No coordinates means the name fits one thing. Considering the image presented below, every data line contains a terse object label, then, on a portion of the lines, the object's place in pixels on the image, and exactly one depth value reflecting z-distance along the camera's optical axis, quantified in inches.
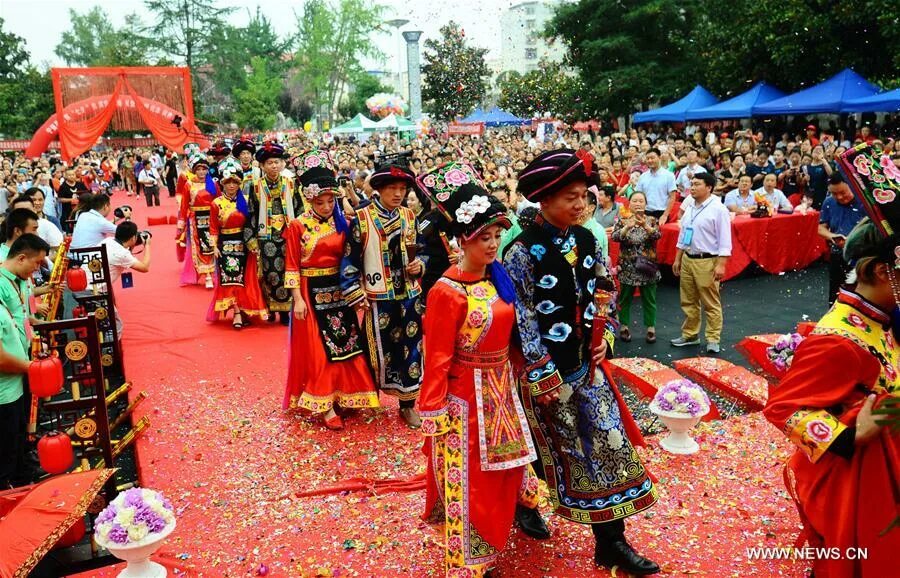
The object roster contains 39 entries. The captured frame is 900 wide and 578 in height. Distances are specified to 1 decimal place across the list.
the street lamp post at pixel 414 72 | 1095.6
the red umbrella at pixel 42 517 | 119.4
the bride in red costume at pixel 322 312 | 197.9
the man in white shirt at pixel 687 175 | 464.8
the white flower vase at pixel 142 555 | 126.6
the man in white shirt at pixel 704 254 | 258.4
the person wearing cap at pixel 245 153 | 330.6
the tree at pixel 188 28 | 1717.5
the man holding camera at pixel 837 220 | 249.3
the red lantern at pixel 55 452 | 143.0
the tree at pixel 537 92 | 1228.5
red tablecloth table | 371.6
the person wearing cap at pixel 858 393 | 96.3
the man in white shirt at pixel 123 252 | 254.7
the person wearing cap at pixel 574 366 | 120.9
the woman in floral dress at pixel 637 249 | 272.2
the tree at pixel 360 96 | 2064.1
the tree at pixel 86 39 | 2384.4
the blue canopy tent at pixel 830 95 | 603.8
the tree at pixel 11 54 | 1620.3
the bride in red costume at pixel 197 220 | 362.6
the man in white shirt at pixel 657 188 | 400.2
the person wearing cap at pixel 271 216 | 289.4
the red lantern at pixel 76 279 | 205.9
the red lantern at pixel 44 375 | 146.3
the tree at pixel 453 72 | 1378.0
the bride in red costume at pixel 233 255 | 307.3
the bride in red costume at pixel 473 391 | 117.6
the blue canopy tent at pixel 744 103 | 722.2
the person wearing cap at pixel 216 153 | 358.6
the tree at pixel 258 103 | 1503.4
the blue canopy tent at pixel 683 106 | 814.5
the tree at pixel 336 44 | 1737.2
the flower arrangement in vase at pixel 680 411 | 175.0
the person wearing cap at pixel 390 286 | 199.0
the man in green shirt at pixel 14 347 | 162.6
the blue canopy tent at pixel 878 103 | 536.7
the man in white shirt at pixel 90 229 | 273.7
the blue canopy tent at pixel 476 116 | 1355.8
